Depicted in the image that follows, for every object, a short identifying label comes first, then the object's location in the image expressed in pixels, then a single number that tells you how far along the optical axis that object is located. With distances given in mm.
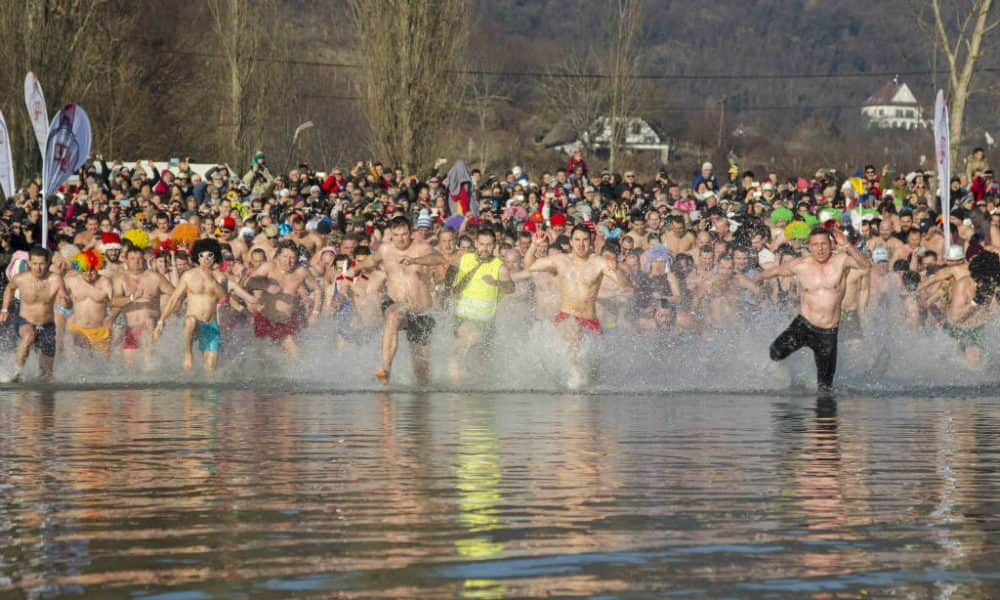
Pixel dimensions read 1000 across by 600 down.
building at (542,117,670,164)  83519
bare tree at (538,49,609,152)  86750
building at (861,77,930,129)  136625
